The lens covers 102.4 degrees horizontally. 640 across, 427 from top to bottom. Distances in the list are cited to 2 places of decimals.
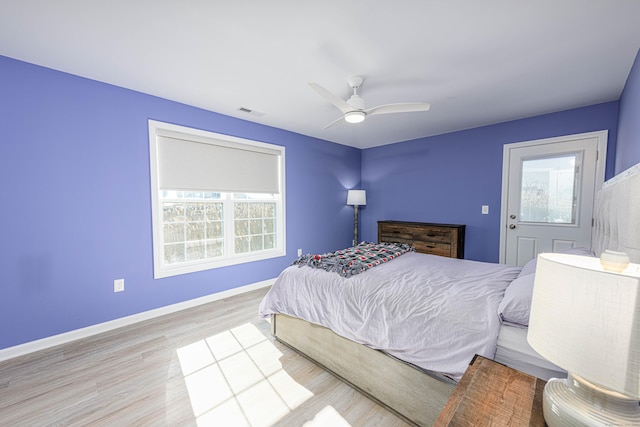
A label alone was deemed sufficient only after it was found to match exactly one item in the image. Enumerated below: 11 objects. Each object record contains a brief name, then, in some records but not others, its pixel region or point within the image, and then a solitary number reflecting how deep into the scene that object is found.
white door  3.02
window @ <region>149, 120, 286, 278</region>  2.92
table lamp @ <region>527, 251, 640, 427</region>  0.54
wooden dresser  3.80
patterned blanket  2.15
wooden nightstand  0.80
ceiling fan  2.22
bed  1.31
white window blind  2.94
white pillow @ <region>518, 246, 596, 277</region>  1.81
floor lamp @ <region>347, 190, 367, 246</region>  4.91
